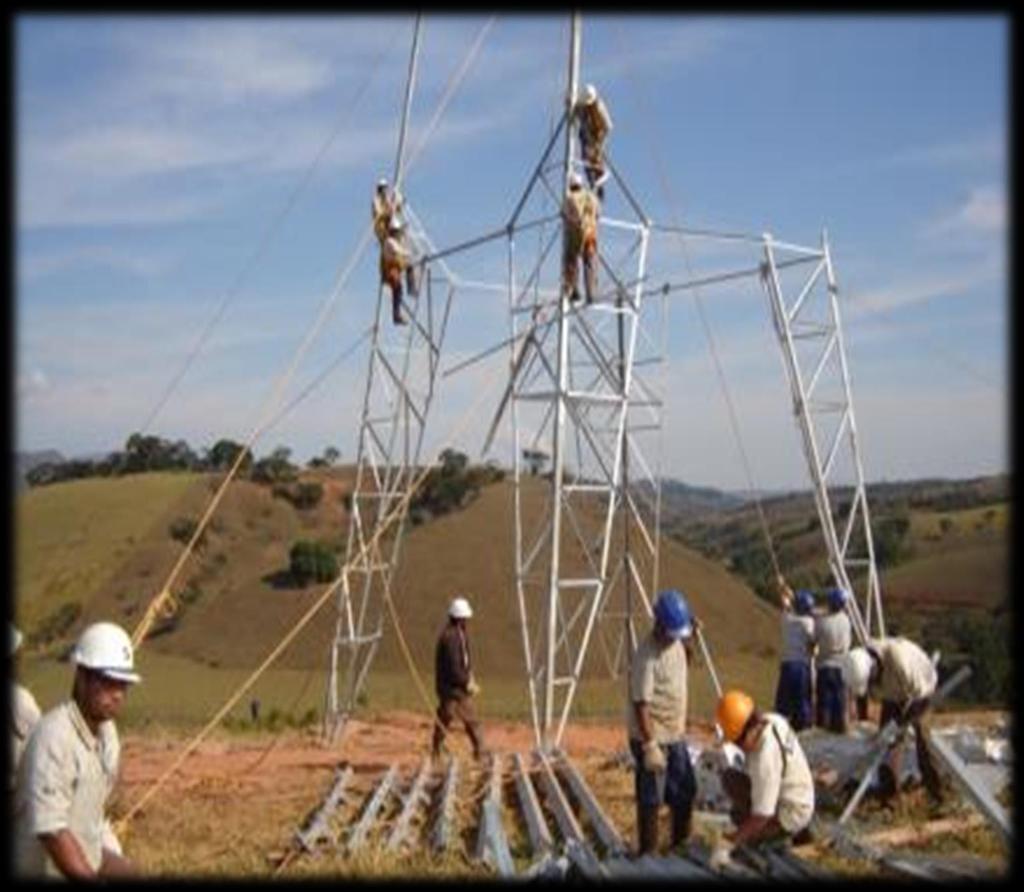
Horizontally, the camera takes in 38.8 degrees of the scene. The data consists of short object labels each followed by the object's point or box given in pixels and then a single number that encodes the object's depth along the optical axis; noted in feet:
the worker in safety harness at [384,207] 53.01
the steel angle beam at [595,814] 33.13
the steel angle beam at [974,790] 29.88
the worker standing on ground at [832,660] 48.88
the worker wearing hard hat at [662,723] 31.12
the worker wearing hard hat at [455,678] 51.47
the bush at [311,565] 149.59
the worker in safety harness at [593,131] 47.01
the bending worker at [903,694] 36.01
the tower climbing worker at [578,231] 46.14
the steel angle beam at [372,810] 34.96
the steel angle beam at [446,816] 34.60
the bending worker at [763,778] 27.12
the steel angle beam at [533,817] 34.58
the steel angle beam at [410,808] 35.22
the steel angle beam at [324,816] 34.88
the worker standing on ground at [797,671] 49.75
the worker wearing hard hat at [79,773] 17.89
